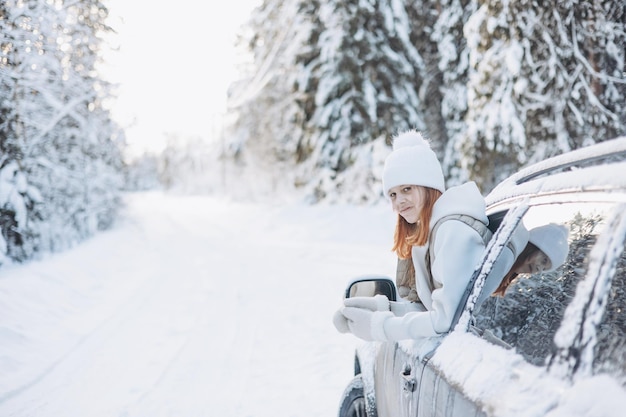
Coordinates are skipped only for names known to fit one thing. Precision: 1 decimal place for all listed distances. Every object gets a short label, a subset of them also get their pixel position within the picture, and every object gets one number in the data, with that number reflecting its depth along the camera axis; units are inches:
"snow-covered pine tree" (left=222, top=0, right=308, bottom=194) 756.8
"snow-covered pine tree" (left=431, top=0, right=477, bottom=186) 666.8
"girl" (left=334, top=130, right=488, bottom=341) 81.2
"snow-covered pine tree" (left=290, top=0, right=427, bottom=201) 667.4
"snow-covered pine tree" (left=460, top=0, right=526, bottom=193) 422.0
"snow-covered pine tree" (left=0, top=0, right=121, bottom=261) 360.8
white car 52.2
